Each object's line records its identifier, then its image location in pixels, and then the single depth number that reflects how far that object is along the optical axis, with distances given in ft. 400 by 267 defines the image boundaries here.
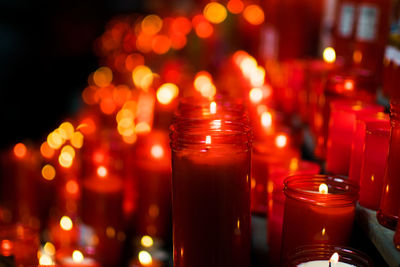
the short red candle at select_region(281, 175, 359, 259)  2.65
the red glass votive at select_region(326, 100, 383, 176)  3.02
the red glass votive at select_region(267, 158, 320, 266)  2.95
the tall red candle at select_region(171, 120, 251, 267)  2.67
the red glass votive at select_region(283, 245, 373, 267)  2.50
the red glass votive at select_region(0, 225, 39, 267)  3.24
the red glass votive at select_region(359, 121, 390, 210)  2.69
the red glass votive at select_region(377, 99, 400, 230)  2.55
